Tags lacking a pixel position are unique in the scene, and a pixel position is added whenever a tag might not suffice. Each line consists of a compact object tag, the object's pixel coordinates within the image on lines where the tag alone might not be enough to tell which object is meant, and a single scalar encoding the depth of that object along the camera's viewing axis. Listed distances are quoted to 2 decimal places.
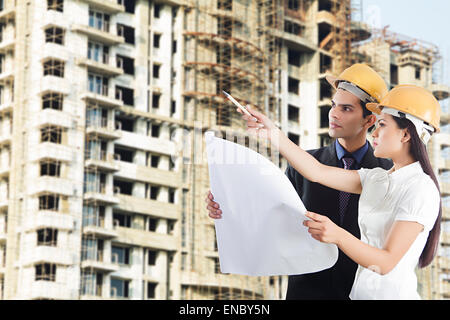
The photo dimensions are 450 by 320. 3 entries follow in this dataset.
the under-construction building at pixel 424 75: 38.09
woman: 2.29
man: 3.04
